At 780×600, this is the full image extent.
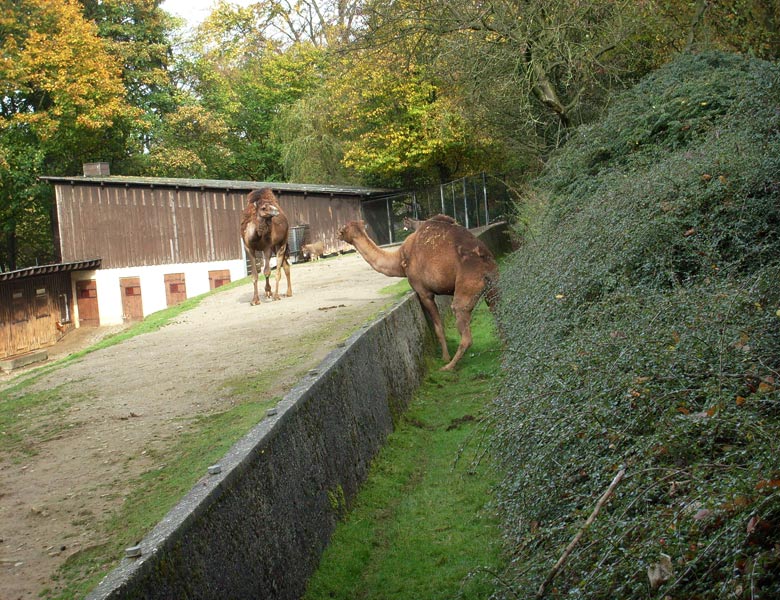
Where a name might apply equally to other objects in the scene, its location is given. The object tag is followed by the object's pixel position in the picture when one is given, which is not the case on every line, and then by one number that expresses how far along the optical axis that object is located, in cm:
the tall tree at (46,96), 4328
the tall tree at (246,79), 5700
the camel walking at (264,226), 1975
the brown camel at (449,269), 1399
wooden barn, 3850
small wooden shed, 3322
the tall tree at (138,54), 5103
